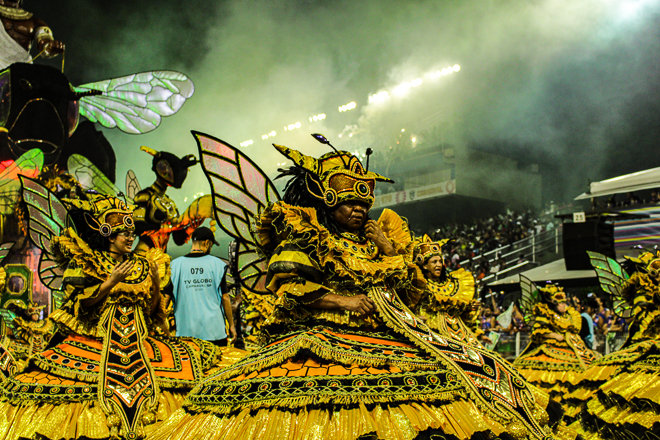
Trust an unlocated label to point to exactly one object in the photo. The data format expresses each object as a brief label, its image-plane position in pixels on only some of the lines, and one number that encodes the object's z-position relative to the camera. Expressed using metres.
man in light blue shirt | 5.23
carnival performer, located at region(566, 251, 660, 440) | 4.80
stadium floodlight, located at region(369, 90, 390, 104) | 20.39
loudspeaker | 14.27
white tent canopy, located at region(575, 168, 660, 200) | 11.90
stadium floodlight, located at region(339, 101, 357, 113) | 20.03
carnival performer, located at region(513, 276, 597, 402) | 6.92
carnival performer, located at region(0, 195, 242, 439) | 3.80
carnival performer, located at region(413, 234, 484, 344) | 5.33
